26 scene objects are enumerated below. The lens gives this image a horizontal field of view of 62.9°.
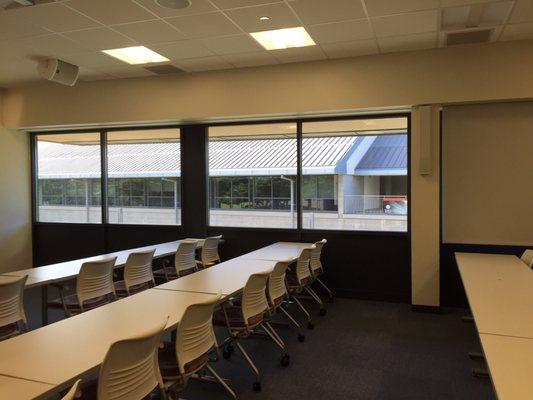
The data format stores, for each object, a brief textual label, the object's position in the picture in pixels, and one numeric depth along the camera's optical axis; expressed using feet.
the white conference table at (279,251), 16.38
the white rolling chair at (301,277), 15.70
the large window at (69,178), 24.98
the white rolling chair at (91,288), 13.08
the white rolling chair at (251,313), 11.18
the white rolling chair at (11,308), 10.71
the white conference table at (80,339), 6.27
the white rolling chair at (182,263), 17.39
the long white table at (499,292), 8.28
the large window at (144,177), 23.43
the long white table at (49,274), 12.85
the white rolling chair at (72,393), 4.90
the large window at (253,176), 21.38
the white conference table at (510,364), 5.67
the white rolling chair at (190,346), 8.20
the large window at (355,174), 19.58
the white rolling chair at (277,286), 12.98
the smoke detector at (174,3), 13.11
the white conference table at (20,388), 5.53
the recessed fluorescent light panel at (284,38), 15.85
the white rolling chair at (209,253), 19.04
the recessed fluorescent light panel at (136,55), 17.90
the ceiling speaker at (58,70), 18.79
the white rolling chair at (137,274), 14.82
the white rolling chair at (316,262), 17.33
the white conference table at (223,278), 11.47
